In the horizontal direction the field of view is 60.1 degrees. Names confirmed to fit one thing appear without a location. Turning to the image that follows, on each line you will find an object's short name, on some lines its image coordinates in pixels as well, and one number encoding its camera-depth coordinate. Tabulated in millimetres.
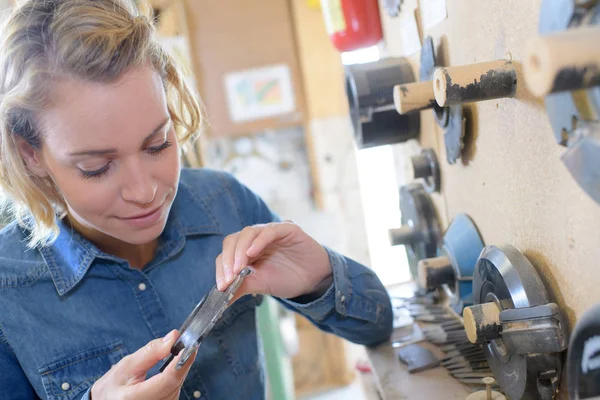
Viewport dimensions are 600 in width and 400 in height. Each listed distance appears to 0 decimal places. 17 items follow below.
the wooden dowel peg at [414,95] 620
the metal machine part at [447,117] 647
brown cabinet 2092
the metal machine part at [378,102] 783
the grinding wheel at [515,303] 501
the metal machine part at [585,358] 410
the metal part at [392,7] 852
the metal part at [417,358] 687
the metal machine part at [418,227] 842
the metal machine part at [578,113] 371
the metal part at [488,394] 552
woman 596
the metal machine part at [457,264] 691
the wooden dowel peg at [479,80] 513
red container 951
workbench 630
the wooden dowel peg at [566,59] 318
